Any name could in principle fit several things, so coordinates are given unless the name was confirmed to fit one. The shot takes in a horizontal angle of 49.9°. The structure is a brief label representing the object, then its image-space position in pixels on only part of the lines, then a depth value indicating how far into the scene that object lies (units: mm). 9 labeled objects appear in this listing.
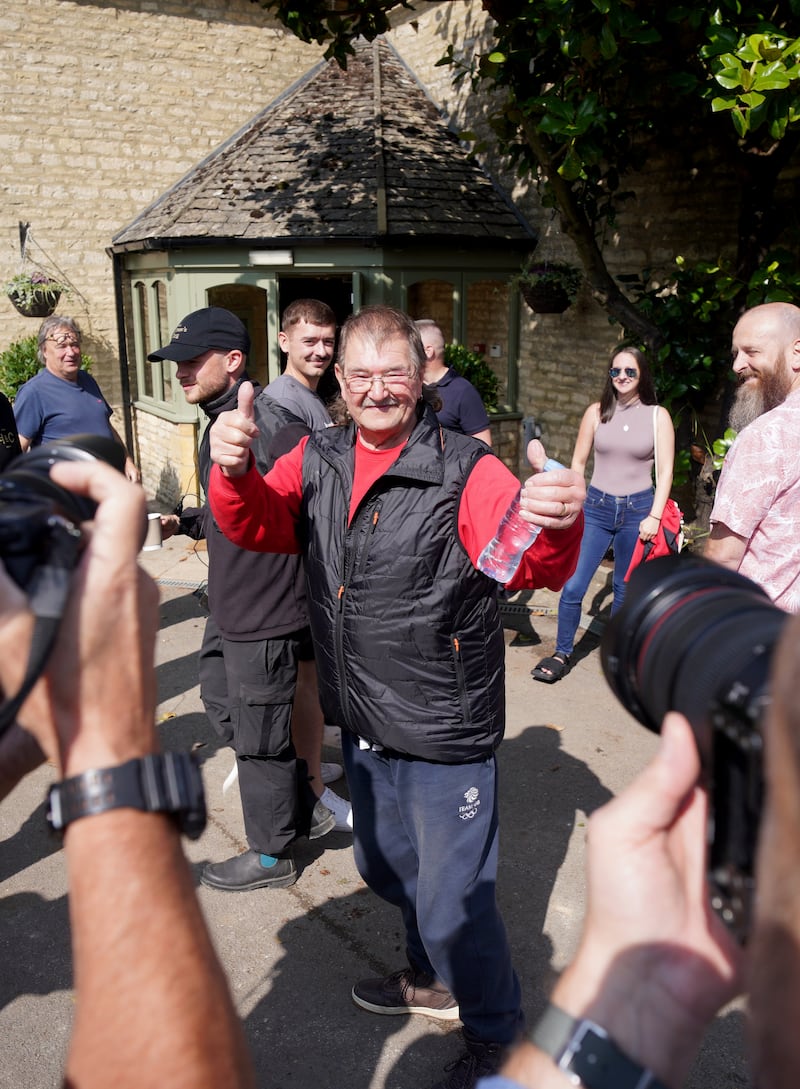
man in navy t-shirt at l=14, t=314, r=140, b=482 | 5512
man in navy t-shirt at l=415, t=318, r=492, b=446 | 5410
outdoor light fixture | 9312
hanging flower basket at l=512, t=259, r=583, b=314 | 8664
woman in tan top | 5387
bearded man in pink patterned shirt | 2711
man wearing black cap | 3248
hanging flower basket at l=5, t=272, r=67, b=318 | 9992
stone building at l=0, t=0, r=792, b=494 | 9445
